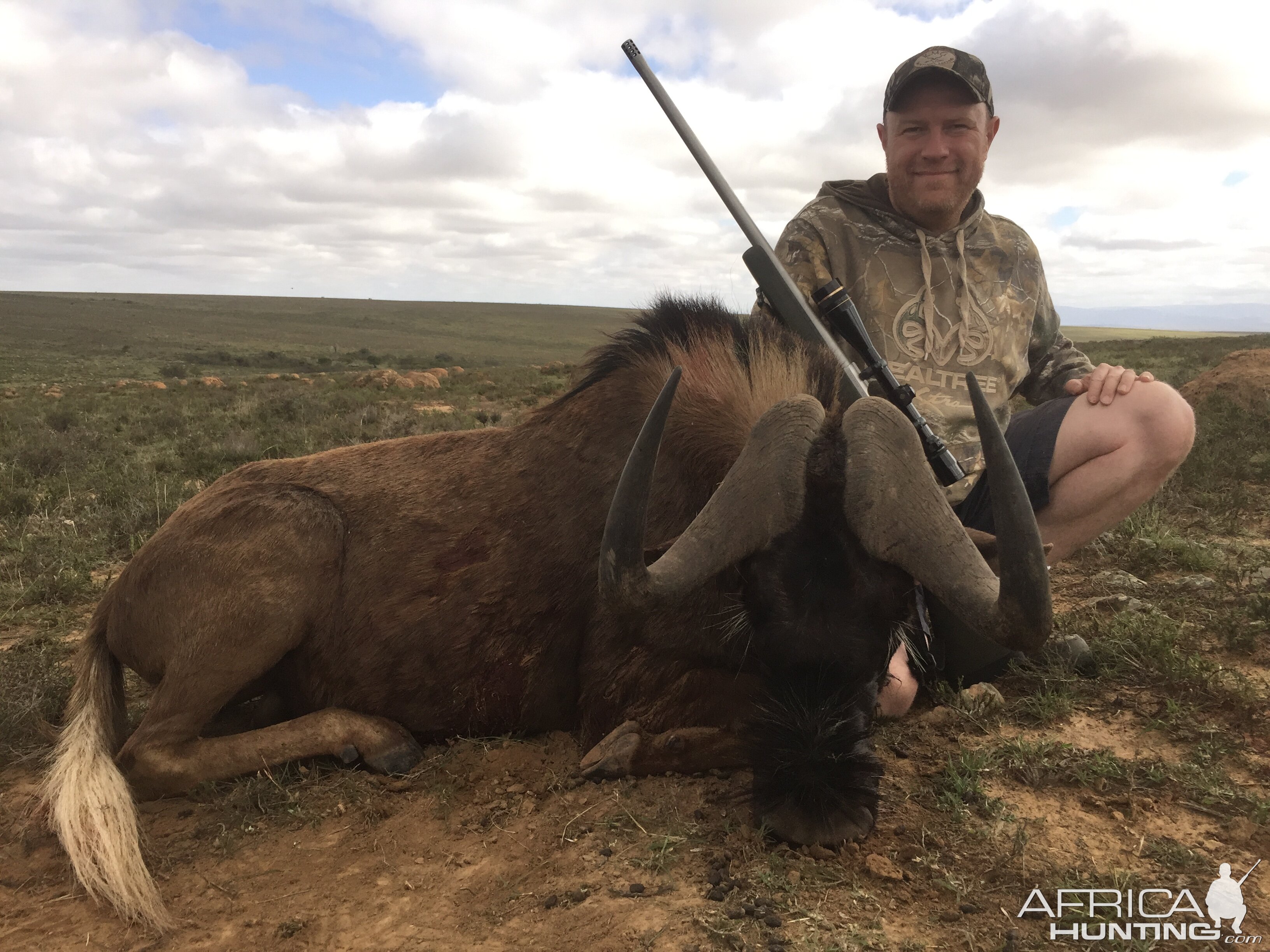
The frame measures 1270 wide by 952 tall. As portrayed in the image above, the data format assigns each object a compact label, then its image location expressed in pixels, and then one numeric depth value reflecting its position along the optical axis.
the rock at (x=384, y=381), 21.25
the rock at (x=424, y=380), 22.03
